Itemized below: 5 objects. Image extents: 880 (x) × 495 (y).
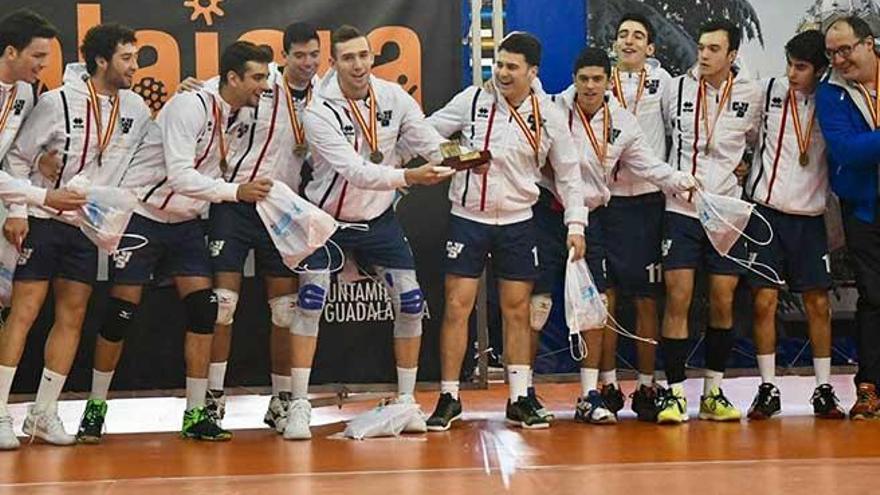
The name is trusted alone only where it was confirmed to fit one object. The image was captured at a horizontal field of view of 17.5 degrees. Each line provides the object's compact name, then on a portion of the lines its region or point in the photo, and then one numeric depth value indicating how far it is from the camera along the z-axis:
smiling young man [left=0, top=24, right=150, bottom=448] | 13.09
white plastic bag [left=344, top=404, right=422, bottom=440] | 13.30
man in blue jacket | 13.68
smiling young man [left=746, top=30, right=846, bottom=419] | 14.24
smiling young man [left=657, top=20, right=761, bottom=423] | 14.23
